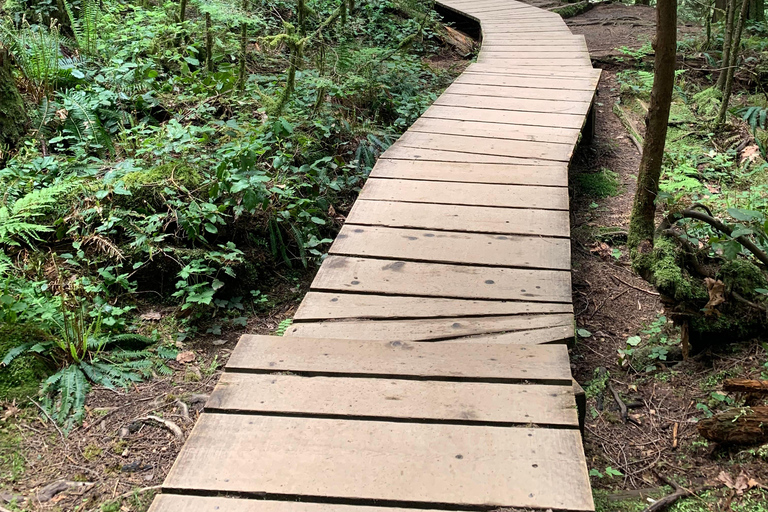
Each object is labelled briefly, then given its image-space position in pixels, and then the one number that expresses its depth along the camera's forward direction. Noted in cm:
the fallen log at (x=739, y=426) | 263
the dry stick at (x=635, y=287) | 427
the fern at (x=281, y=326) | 391
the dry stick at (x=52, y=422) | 318
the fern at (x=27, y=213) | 388
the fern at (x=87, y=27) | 666
